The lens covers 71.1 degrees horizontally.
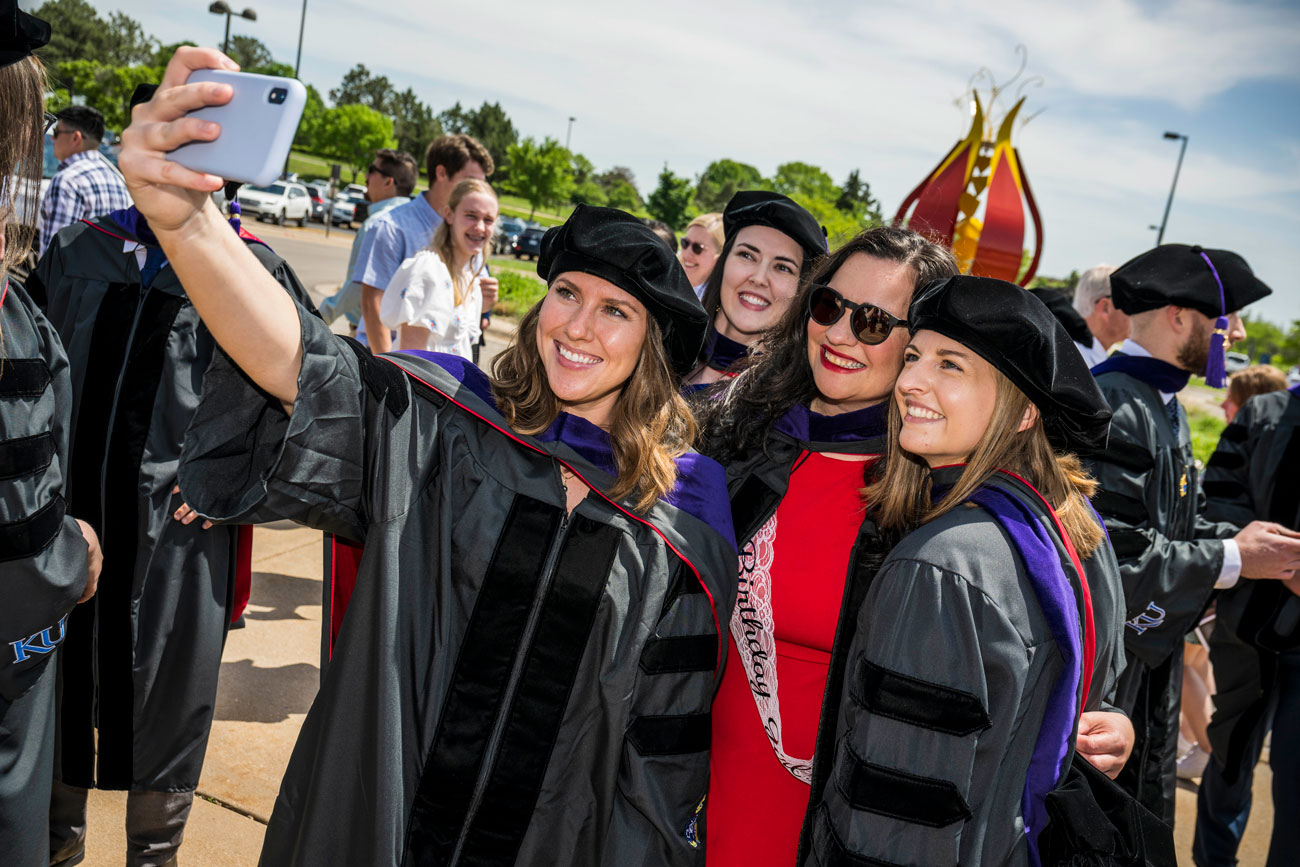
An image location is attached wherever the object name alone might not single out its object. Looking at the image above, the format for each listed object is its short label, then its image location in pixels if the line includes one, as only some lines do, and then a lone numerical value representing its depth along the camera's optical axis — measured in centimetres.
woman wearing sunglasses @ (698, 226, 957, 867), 217
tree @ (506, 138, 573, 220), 5478
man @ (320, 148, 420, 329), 730
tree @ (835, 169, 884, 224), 6488
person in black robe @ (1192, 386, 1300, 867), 358
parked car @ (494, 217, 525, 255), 4011
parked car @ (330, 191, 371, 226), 3609
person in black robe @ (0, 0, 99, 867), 181
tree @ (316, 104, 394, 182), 5800
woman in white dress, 461
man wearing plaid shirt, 619
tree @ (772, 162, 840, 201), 6562
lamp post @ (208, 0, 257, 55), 1973
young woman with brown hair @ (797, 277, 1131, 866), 157
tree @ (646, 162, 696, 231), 5000
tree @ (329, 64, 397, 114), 9806
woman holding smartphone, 168
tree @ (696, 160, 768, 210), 8617
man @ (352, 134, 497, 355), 511
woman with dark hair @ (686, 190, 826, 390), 351
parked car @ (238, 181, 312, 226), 3086
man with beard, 309
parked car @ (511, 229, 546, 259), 3672
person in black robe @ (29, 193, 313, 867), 283
